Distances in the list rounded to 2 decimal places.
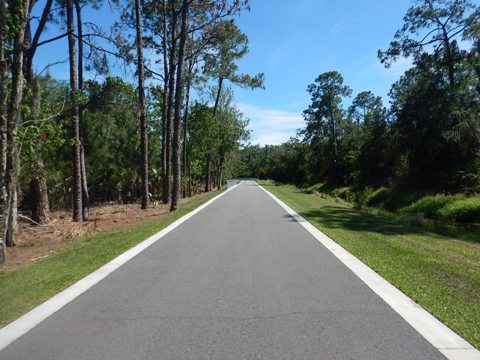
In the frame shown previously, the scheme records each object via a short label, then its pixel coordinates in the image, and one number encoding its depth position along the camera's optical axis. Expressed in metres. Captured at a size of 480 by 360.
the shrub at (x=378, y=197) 35.78
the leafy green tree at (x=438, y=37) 30.03
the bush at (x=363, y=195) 37.89
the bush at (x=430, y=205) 26.12
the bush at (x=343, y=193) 44.47
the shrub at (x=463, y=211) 22.47
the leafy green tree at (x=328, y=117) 67.28
